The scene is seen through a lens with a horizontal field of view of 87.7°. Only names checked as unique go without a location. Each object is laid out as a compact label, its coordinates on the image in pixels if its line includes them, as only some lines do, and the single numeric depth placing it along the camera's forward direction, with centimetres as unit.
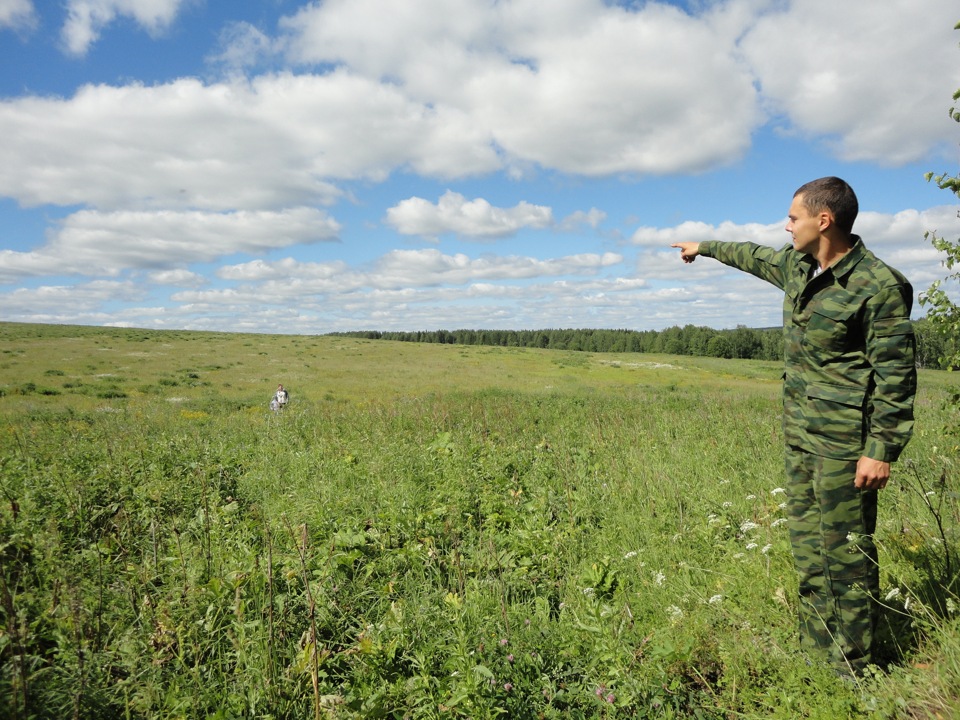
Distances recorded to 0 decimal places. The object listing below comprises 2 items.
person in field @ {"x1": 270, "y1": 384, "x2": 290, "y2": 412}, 1664
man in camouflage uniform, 240
